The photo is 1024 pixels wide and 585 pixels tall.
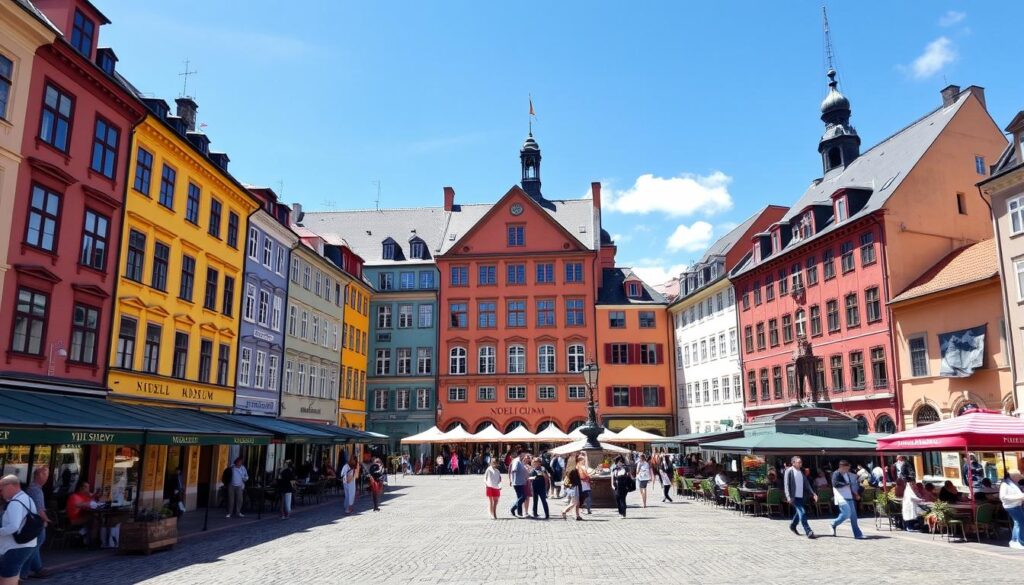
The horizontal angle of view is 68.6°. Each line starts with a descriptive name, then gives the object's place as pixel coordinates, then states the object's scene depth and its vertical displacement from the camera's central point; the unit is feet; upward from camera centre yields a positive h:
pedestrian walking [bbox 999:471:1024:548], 48.70 -4.74
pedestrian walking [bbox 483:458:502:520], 71.20 -5.43
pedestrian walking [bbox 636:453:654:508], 84.97 -5.49
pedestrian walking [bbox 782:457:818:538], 55.77 -4.42
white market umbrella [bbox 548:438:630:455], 91.91 -2.43
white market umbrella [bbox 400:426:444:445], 149.19 -1.84
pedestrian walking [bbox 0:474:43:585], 27.84 -3.84
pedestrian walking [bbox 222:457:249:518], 76.95 -6.10
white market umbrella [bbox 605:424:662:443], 123.60 -1.18
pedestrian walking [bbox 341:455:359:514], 81.20 -5.95
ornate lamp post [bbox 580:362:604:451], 87.04 +0.67
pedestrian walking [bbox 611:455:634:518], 74.02 -5.41
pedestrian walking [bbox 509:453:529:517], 72.18 -4.98
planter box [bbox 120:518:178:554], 49.14 -7.21
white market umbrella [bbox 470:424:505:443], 151.94 -1.59
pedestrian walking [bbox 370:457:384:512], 80.07 -5.87
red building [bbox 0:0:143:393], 61.36 +18.75
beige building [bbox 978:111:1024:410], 87.66 +23.75
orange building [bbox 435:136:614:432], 180.14 +26.44
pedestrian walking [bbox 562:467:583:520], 70.08 -5.30
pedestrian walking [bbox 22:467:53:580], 30.33 -4.36
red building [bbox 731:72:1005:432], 112.27 +27.89
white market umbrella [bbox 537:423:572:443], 149.89 -1.47
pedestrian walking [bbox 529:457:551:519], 71.00 -5.36
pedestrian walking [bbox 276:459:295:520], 76.38 -6.43
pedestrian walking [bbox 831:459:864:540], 54.95 -4.91
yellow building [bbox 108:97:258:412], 77.20 +17.78
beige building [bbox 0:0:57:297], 58.70 +26.77
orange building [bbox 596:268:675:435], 179.11 +15.70
